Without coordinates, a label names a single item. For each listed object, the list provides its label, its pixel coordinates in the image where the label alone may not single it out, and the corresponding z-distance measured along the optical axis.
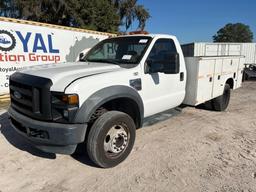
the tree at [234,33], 84.60
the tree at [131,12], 24.25
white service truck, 2.92
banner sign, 7.57
